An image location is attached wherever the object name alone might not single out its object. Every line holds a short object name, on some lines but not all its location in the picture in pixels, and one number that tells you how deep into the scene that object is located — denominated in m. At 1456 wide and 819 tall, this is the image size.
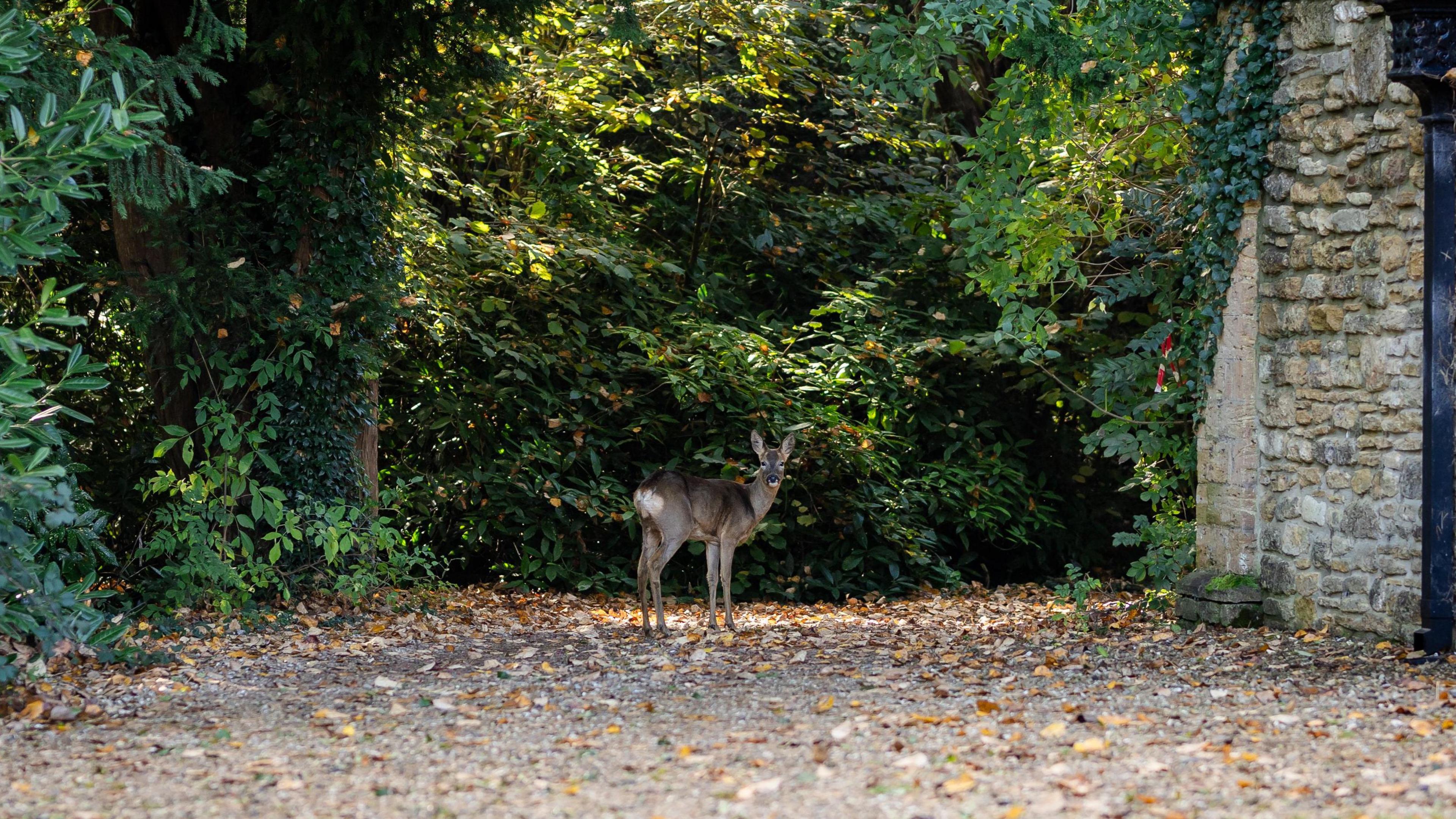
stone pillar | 16.53
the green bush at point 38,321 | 11.82
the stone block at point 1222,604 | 16.28
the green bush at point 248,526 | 17.50
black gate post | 13.62
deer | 18.52
